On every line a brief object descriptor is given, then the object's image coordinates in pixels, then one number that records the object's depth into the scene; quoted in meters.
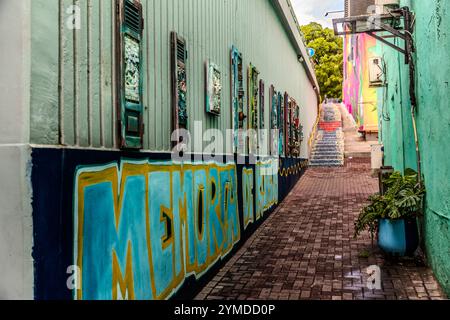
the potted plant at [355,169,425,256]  5.82
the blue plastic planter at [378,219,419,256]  5.82
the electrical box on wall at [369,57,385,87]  12.18
